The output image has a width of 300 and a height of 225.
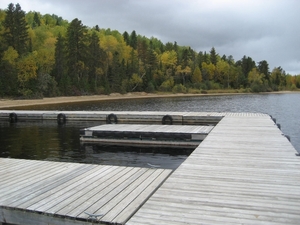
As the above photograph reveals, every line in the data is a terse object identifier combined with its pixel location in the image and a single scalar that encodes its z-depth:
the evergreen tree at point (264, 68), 104.69
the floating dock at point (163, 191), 4.03
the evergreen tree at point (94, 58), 61.94
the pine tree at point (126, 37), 92.53
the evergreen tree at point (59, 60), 54.44
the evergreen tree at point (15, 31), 49.25
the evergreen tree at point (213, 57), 99.19
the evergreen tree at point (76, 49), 58.61
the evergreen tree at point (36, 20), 91.14
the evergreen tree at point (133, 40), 89.81
